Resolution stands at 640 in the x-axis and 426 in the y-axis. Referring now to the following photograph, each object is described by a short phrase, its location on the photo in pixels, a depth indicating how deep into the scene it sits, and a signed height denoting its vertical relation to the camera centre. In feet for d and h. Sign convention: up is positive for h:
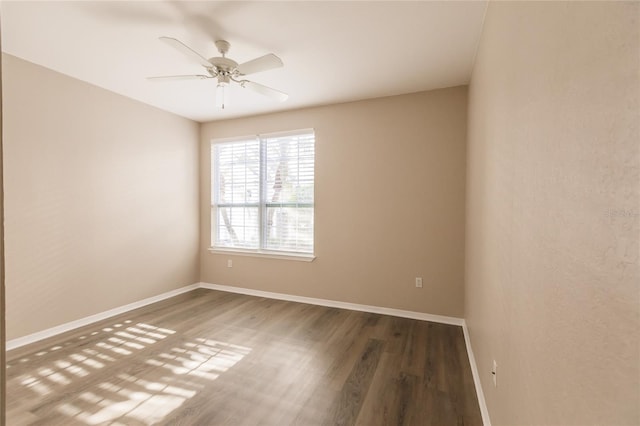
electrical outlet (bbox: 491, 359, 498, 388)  4.80 -2.86
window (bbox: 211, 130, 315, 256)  12.97 +0.63
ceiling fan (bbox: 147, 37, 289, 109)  6.87 +3.63
